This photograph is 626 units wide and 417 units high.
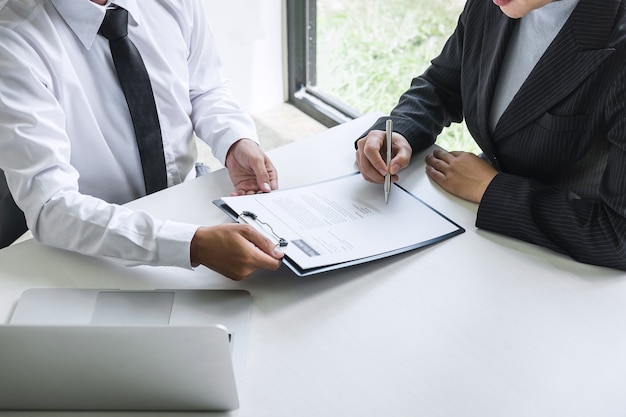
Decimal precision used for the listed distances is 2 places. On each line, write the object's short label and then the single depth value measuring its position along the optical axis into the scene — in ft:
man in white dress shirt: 4.11
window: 9.44
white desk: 3.35
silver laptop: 2.92
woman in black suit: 4.11
